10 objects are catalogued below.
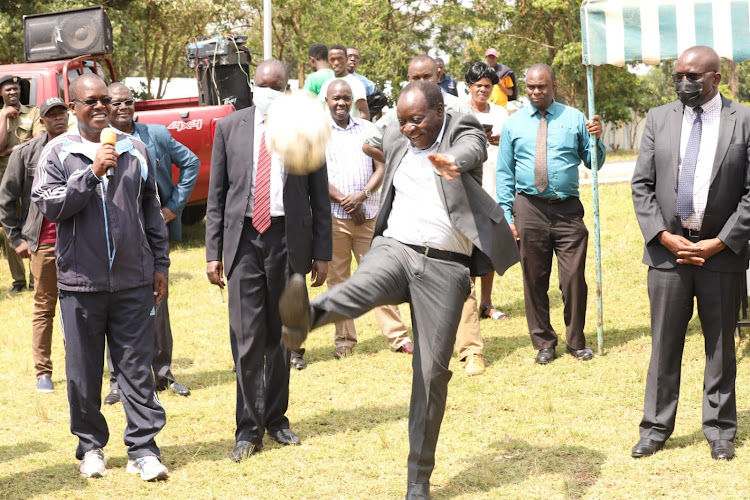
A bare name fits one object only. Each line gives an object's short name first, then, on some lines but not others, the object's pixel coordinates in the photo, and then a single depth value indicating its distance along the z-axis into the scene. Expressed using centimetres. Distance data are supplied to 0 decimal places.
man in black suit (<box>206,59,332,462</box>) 573
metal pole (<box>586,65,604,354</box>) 783
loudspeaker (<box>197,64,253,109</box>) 1501
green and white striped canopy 739
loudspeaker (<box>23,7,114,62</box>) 1302
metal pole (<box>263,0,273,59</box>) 1658
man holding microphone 538
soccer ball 484
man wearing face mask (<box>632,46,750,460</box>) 543
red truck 1205
